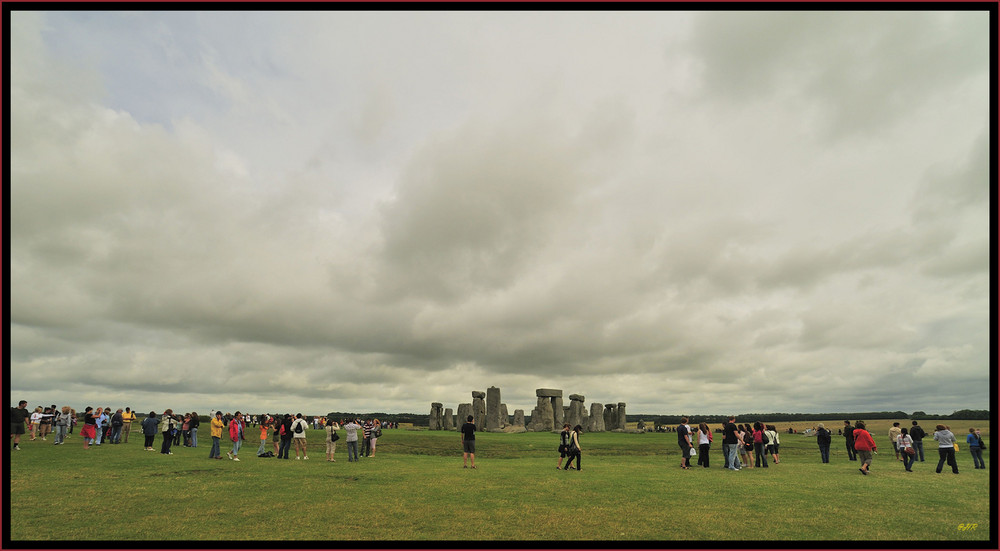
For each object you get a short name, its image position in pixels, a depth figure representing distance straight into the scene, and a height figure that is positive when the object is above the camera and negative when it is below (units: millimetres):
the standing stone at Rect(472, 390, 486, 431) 53719 -9982
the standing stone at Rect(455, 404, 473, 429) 56250 -10872
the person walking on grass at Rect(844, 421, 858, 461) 24062 -6035
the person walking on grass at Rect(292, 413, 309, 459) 20875 -4762
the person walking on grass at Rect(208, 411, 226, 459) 19773 -4516
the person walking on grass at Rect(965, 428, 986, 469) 18922 -4885
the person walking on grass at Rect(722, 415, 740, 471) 19109 -4893
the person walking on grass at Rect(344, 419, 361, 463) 20828 -5046
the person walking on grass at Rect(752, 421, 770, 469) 20547 -5203
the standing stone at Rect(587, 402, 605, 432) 56688 -11635
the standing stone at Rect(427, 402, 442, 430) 61000 -12260
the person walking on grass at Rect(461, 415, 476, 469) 18438 -4548
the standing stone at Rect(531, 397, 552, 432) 53531 -10777
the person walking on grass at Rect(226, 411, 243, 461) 20469 -4795
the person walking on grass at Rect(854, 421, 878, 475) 17734 -4690
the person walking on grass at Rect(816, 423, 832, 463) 22328 -5694
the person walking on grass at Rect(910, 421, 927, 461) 21750 -5330
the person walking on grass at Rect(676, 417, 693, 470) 19203 -4919
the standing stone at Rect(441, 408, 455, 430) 59625 -12332
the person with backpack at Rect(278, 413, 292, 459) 21047 -4974
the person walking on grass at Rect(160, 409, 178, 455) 20734 -4701
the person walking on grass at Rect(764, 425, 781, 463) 21438 -5345
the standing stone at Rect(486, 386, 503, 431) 52688 -9981
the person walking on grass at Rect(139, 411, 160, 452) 21859 -4849
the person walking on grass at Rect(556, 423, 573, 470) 18436 -4687
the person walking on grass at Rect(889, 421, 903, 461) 21750 -5397
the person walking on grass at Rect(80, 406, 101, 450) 22088 -4861
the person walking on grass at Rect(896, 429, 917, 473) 19125 -5203
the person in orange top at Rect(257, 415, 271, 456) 22044 -5028
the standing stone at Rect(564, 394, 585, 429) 55188 -10479
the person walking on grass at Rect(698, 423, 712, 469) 20078 -5148
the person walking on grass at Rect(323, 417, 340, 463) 20375 -4954
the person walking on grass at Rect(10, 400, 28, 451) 20734 -4262
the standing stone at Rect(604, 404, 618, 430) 59688 -12295
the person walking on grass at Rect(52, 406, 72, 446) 23059 -4967
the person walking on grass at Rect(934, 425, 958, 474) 17859 -4659
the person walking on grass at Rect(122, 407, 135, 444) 25609 -5199
